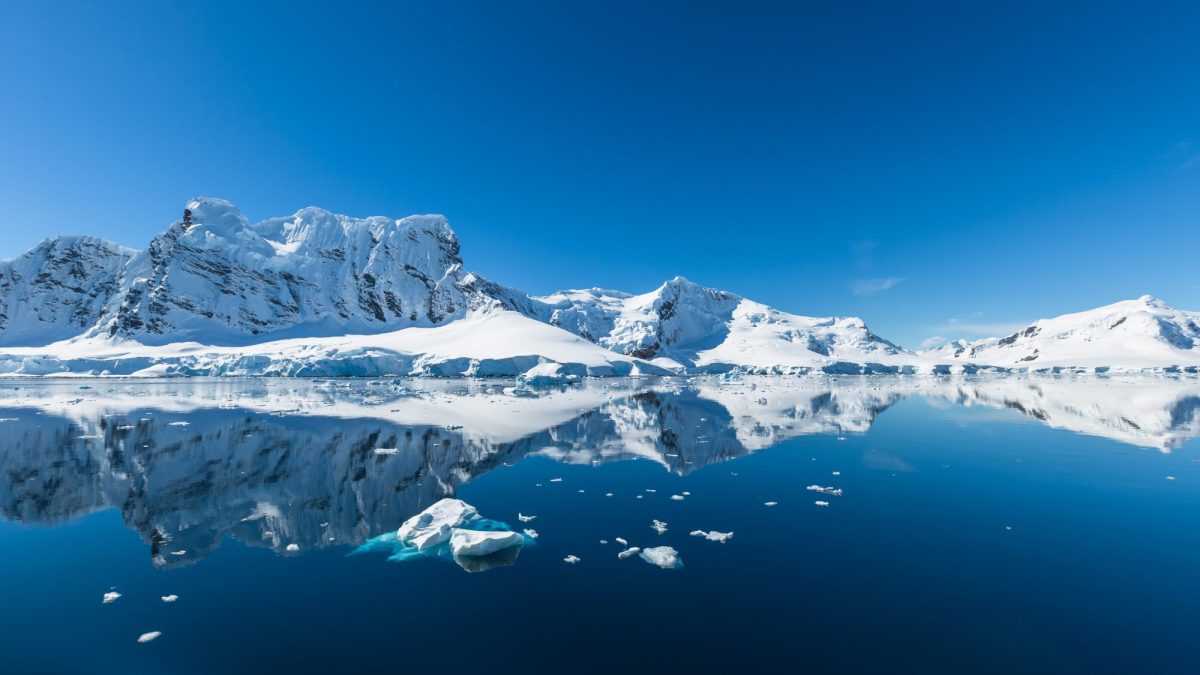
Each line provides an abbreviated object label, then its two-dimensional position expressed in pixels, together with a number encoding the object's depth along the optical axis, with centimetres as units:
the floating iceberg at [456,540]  790
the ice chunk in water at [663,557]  758
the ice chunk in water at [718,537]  863
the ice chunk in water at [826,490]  1155
